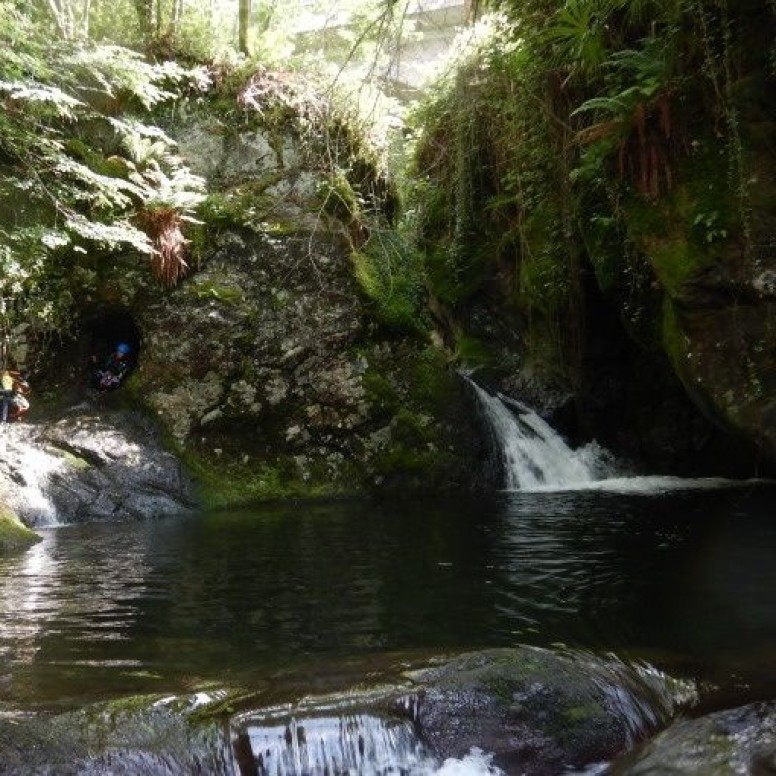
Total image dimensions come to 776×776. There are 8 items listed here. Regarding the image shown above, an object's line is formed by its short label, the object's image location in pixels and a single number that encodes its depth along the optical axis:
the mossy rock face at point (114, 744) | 2.84
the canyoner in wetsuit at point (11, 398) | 10.49
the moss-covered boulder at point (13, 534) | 7.30
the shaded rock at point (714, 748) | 2.80
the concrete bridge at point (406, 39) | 12.40
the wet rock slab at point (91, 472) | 9.12
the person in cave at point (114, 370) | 11.68
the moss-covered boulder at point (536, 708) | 3.11
